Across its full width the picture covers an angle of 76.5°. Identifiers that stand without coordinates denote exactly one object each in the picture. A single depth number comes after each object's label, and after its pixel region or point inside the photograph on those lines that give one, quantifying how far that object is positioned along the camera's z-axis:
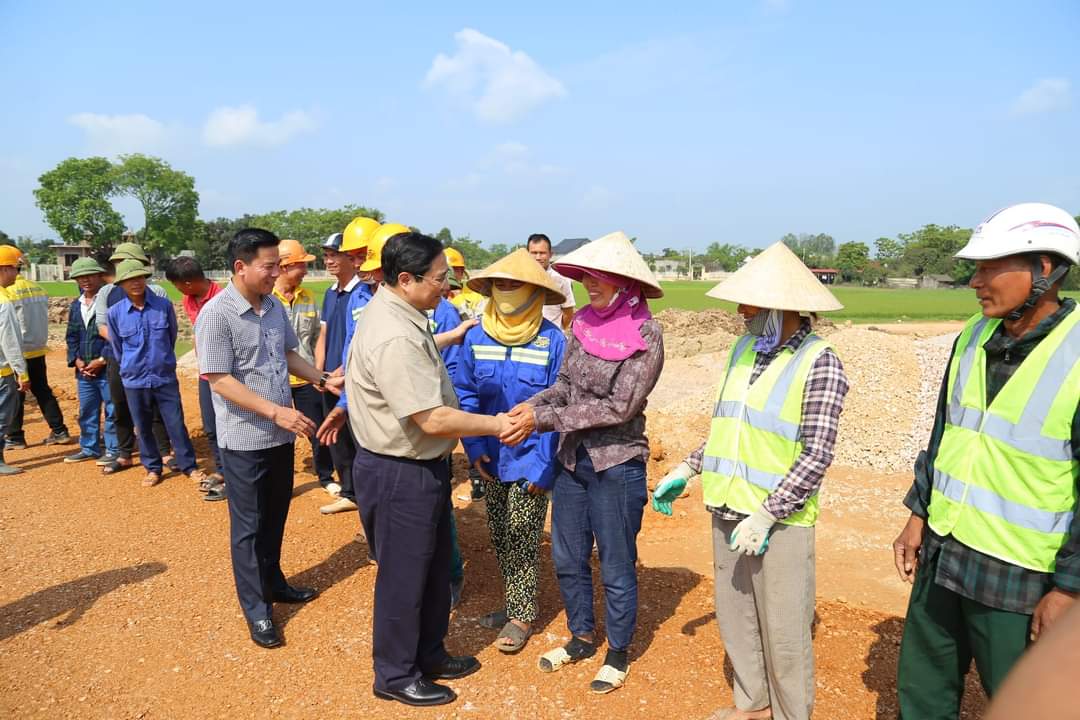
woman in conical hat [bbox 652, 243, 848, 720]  2.78
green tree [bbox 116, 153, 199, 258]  63.97
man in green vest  2.28
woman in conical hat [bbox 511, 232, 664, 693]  3.41
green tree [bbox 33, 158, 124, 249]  60.09
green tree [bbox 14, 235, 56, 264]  71.50
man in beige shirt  3.12
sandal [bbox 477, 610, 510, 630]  4.23
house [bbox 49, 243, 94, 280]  62.94
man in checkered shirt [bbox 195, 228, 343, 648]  3.82
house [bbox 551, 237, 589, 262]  72.88
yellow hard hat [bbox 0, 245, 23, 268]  7.16
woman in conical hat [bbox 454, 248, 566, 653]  3.86
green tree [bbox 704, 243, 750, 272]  111.69
